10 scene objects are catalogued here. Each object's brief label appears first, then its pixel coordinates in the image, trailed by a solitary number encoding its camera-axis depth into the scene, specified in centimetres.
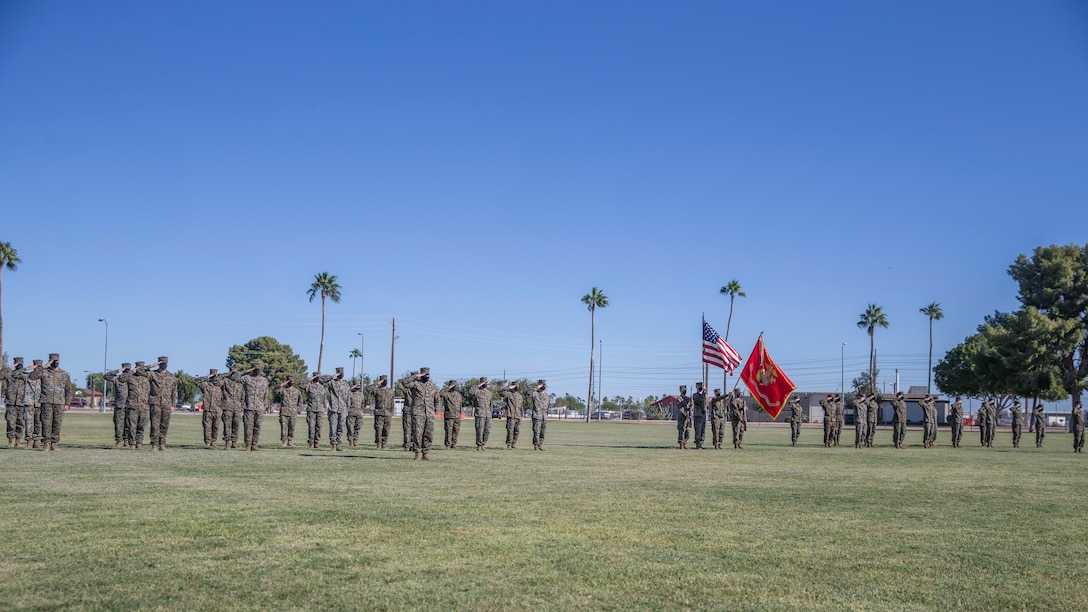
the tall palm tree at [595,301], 10719
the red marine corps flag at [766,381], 3086
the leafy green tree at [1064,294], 6456
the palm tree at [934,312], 12256
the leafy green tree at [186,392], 14450
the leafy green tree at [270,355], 12612
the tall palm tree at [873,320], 11200
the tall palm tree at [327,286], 9556
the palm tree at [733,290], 10462
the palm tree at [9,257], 7169
